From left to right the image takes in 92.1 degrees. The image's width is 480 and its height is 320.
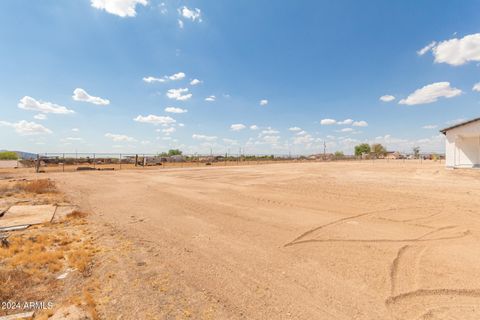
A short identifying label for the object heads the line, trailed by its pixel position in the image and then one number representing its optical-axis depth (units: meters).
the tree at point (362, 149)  108.99
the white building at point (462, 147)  19.85
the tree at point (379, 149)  105.24
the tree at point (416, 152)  95.06
